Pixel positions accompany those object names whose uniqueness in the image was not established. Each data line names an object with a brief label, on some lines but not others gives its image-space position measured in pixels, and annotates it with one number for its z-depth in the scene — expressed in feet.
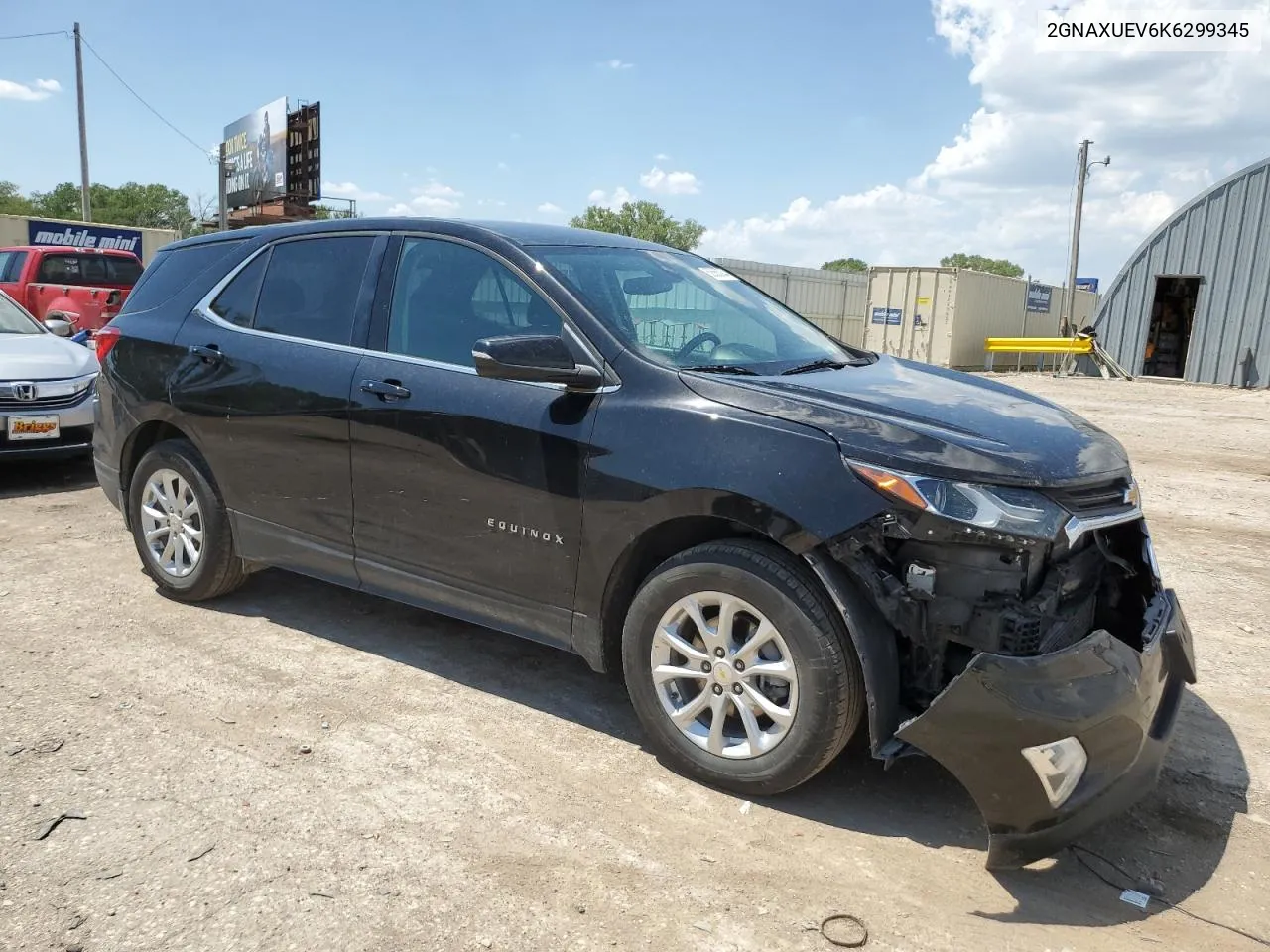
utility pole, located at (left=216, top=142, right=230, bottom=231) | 109.19
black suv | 8.72
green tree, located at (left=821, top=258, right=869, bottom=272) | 343.36
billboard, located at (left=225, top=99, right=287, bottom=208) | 117.60
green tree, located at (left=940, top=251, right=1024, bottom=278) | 360.07
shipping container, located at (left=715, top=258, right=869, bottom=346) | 81.00
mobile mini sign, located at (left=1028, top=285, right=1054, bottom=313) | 100.71
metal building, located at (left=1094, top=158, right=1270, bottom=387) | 69.15
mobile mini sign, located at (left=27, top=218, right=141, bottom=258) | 98.43
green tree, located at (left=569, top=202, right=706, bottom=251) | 233.78
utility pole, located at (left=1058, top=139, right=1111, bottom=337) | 110.73
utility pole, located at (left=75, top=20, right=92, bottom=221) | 112.68
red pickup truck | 46.06
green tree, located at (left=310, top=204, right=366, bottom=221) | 132.61
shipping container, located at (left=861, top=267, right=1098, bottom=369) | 85.25
